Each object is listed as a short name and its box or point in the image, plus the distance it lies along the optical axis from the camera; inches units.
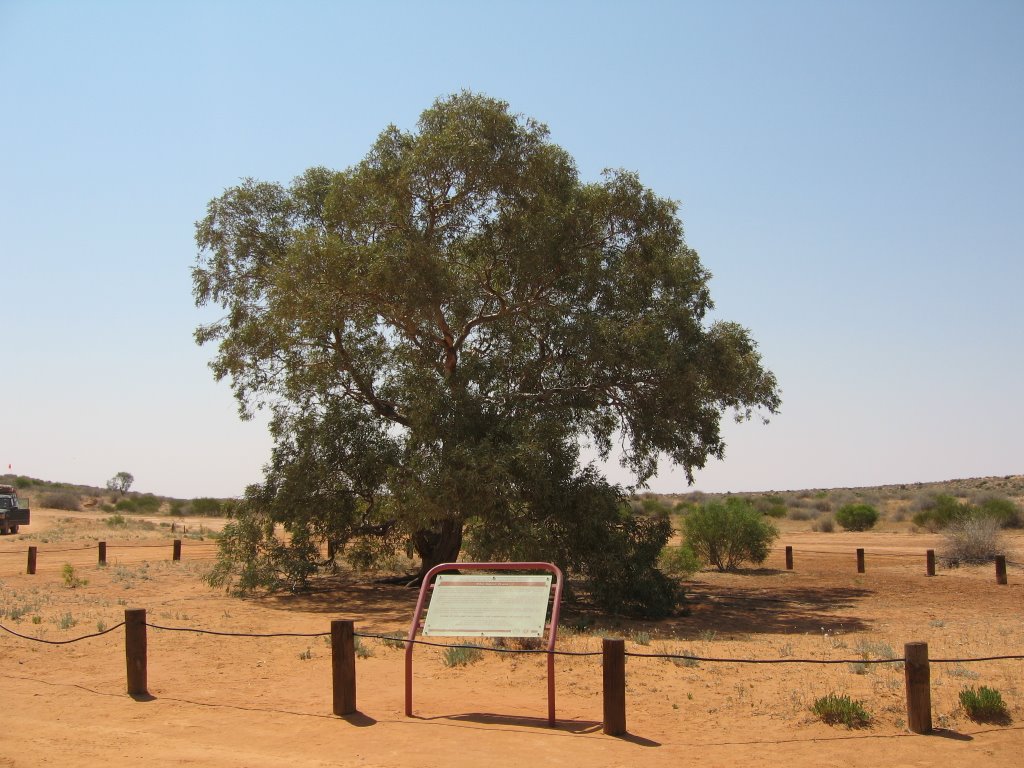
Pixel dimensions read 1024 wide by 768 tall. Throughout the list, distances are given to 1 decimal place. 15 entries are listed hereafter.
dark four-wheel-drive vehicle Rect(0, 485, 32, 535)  1622.8
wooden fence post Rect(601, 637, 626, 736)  305.9
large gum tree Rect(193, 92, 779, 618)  649.6
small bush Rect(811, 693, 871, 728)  323.3
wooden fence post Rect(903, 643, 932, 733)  307.1
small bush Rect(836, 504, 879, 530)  1763.0
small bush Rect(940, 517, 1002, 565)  1013.2
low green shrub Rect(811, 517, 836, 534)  1813.0
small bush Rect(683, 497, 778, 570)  1078.4
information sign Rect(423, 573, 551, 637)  328.2
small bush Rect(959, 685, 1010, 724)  327.3
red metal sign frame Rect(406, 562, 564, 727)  330.6
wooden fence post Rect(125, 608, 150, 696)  375.9
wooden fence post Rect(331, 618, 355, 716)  337.4
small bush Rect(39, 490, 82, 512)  2682.1
